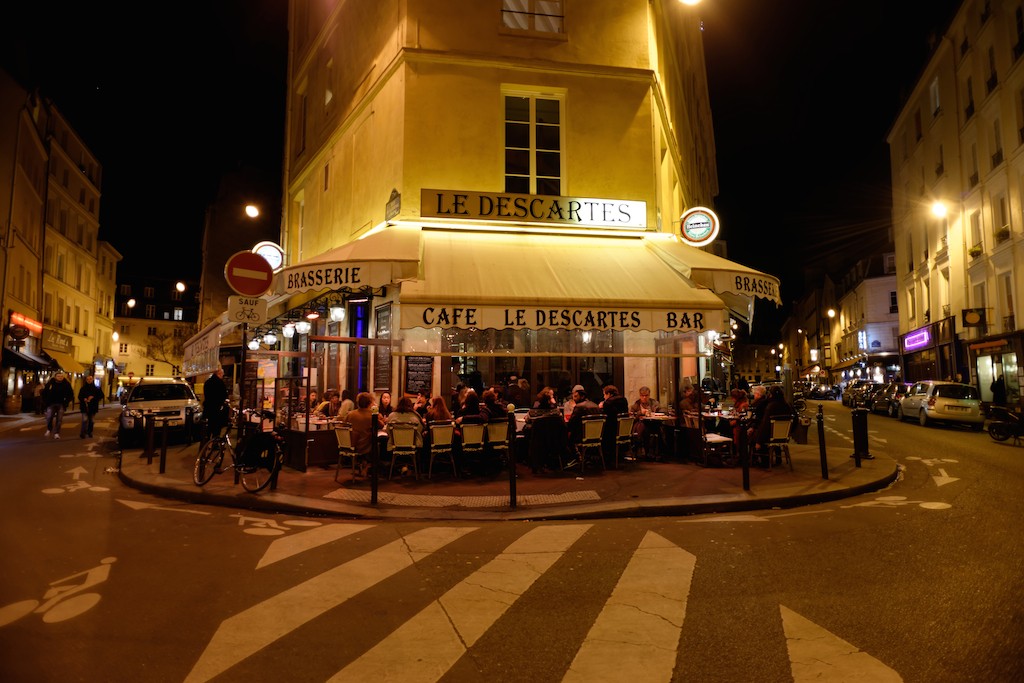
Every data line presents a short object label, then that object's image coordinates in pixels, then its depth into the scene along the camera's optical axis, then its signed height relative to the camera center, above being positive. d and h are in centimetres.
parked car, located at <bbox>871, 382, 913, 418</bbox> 2520 -42
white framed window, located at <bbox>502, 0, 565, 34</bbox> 1355 +795
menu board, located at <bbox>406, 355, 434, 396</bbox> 1354 +29
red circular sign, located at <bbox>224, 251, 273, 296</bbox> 985 +182
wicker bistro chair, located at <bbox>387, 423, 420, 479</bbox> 1005 -80
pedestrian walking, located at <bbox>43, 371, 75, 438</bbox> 1791 -24
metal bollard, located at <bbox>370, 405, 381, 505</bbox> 836 -89
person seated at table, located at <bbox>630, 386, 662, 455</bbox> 1242 -82
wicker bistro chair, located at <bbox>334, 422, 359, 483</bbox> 1019 -87
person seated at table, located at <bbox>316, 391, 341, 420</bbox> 1274 -39
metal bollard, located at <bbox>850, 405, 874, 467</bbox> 1154 -88
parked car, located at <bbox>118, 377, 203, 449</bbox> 1528 -47
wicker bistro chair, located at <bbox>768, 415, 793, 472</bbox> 1104 -75
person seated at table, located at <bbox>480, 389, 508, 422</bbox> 1068 -34
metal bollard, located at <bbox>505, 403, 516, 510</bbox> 826 -91
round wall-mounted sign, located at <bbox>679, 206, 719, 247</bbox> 1359 +348
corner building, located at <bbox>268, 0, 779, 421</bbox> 1055 +371
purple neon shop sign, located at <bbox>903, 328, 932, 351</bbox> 3494 +273
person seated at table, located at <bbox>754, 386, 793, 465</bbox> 1116 -47
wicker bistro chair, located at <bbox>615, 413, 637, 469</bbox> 1126 -78
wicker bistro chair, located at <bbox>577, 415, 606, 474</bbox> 1084 -81
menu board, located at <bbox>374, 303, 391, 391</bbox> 1375 +59
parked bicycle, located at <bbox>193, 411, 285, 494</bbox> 913 -103
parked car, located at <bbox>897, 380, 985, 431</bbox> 1965 -53
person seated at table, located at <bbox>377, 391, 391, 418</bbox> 1211 -33
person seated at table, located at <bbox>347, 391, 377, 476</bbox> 1016 -56
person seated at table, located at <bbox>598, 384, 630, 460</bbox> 1132 -51
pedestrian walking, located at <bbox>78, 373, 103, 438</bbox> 1833 -43
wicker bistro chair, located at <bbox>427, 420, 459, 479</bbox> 1020 -80
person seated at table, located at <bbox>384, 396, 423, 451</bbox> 1013 -47
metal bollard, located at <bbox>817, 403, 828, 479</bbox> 995 -100
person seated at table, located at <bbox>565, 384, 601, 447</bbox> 1097 -43
